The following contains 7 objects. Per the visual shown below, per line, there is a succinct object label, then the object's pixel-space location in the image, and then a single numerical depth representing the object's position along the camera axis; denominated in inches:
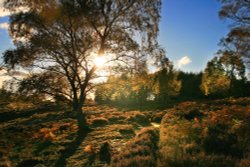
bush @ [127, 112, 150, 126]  570.8
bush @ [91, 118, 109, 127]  541.6
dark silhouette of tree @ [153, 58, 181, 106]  1216.0
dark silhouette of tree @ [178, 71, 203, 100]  1582.7
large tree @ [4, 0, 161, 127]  416.6
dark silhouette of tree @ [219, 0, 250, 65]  466.1
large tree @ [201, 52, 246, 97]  1146.7
